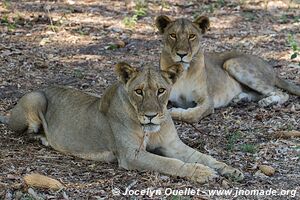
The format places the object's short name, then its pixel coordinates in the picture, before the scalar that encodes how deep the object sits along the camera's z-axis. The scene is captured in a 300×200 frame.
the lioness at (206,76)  13.44
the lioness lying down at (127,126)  10.08
